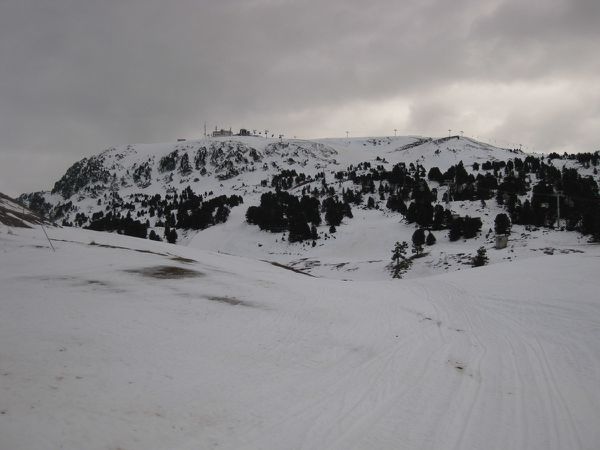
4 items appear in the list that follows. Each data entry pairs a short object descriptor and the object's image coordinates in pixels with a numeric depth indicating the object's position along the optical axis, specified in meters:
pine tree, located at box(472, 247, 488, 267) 34.59
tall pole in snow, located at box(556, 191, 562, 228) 51.31
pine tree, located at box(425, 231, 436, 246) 53.00
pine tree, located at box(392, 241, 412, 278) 40.26
